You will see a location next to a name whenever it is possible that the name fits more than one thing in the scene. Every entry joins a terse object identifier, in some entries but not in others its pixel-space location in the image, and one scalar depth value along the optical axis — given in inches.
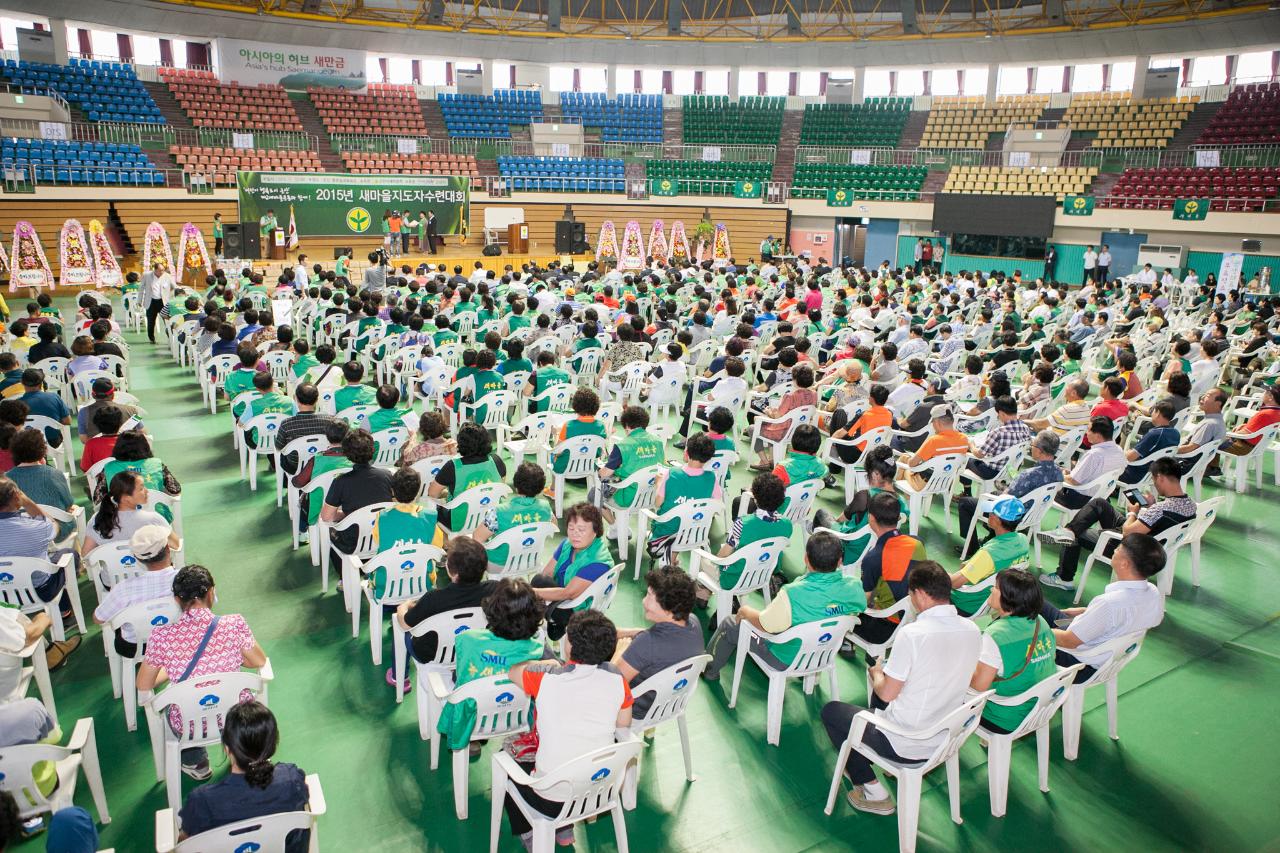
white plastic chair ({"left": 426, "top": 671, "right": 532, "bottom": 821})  145.6
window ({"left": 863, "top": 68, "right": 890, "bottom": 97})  1428.6
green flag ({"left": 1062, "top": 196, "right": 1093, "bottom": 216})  986.1
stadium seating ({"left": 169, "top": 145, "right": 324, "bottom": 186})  949.8
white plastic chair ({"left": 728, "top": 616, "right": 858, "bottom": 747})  173.6
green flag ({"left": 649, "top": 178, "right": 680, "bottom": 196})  1136.8
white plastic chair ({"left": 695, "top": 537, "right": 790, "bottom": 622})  203.9
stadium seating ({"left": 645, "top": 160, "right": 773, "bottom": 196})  1197.1
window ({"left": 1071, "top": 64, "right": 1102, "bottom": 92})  1294.3
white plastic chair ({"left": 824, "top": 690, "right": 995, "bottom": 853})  148.4
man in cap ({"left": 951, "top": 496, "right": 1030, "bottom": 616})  195.3
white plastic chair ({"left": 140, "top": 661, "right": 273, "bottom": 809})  143.2
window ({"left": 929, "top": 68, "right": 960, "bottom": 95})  1405.0
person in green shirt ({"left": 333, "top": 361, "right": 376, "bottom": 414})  307.3
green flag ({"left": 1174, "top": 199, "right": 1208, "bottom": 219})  909.2
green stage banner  894.4
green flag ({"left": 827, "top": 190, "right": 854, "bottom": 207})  1115.3
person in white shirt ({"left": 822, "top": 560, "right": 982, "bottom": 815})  149.3
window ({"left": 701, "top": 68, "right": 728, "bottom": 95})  1445.6
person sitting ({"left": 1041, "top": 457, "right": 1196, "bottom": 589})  233.0
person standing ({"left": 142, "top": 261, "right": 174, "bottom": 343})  580.7
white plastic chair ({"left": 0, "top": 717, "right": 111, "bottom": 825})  126.1
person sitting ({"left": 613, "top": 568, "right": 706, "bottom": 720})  155.8
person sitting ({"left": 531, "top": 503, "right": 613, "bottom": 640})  181.6
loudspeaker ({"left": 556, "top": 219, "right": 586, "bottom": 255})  1045.2
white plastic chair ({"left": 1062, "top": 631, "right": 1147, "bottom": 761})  176.1
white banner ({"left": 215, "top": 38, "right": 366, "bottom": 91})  1168.8
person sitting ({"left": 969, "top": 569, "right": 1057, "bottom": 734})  157.6
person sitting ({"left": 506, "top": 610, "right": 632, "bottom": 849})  134.3
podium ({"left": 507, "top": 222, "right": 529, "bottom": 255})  1038.4
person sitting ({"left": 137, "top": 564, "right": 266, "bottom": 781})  148.9
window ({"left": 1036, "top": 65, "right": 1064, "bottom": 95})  1336.1
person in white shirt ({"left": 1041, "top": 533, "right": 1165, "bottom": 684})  172.1
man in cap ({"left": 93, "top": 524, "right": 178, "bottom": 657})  166.2
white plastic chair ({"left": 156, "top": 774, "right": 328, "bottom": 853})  112.2
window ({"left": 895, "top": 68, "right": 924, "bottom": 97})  1425.9
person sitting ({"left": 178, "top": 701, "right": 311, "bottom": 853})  118.0
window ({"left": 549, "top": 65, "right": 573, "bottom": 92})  1443.2
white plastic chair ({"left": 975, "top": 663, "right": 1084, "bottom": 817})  161.6
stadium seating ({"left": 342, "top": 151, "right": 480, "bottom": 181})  1075.9
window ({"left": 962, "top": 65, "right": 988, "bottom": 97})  1380.5
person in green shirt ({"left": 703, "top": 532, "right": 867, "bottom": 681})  172.6
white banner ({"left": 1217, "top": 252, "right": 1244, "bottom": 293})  889.5
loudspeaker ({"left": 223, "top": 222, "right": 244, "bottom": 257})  852.0
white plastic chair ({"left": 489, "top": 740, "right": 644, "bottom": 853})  131.0
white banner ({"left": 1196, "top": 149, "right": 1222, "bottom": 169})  998.3
